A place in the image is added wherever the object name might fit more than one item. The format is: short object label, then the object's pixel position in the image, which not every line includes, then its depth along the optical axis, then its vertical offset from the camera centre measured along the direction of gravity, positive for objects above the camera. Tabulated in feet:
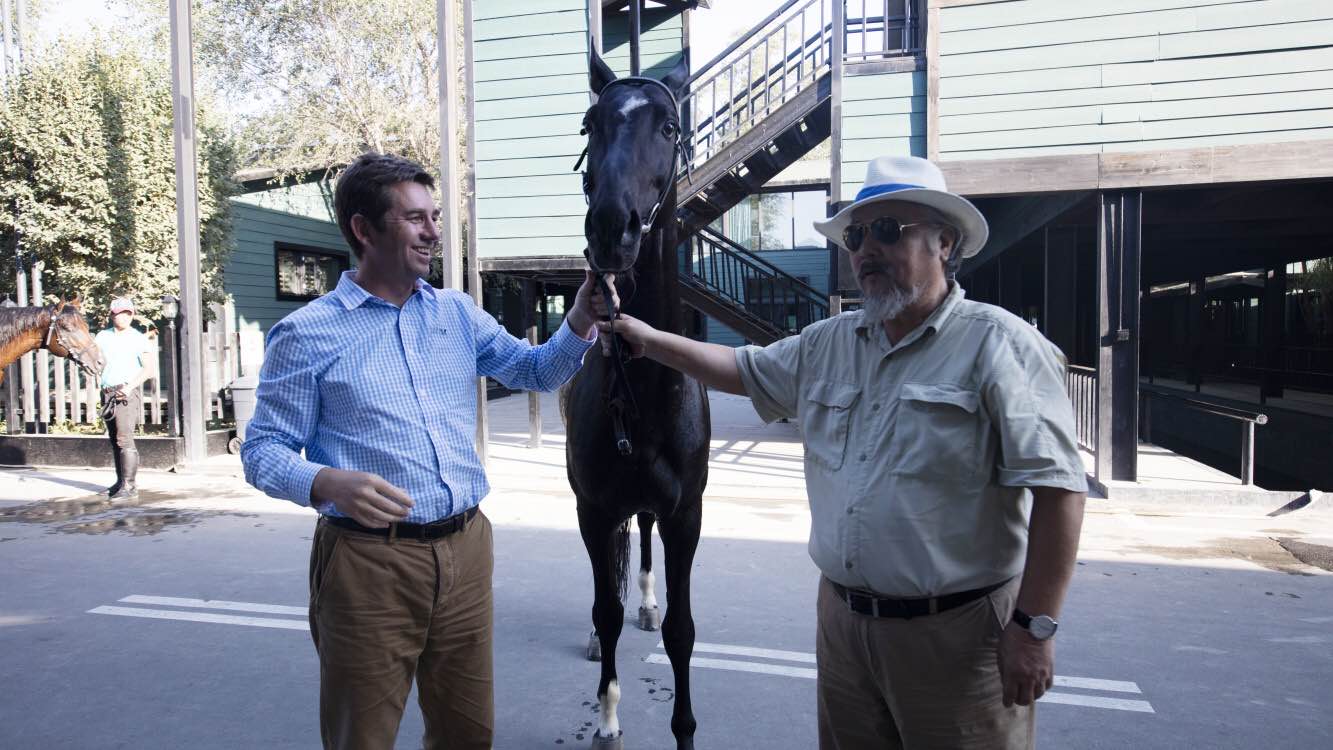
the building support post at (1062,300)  38.32 +2.46
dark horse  7.60 -0.84
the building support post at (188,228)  27.81 +4.70
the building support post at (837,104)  25.20 +8.16
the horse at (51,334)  20.80 +0.65
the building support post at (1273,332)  49.75 +0.94
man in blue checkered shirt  5.88 -0.88
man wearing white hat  5.01 -1.05
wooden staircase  28.89 +8.42
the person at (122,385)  22.91 -0.84
